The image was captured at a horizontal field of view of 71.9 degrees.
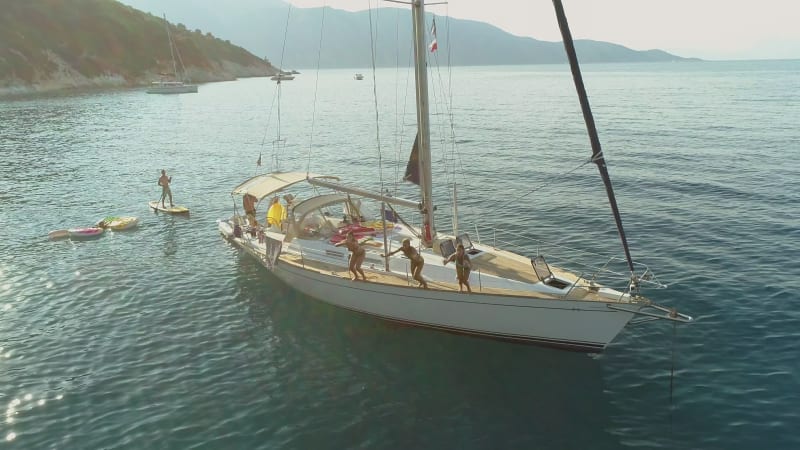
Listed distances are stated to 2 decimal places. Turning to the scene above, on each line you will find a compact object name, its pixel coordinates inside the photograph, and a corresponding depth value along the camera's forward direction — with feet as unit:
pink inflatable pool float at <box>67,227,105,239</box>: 101.76
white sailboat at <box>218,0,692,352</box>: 57.00
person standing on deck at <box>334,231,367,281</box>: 66.44
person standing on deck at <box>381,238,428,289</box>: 63.10
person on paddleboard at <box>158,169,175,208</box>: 121.90
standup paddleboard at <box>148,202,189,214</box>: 119.24
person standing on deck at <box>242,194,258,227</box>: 94.94
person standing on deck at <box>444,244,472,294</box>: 60.18
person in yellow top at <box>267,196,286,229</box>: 88.89
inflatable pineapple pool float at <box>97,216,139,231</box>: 107.73
